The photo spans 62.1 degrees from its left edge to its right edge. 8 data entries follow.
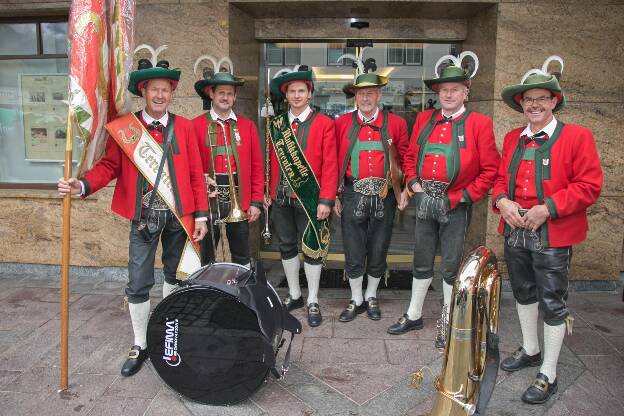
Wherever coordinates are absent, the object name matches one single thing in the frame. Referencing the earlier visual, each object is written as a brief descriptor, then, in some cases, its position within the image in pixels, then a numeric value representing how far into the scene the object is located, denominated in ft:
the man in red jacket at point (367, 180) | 14.47
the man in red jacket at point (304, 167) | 14.55
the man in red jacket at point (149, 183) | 12.03
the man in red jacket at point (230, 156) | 14.06
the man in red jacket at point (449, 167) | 12.94
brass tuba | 8.42
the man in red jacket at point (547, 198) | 10.64
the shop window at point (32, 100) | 19.74
